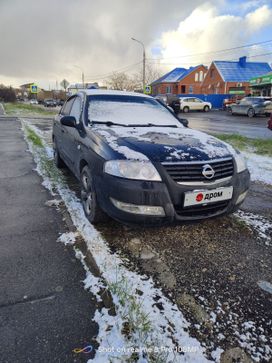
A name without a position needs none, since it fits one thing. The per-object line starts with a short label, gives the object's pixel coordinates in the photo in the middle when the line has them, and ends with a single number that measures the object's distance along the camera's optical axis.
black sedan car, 2.71
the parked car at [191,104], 32.22
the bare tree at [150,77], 68.50
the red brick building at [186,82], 55.44
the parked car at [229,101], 34.02
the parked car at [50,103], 55.66
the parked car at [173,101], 29.89
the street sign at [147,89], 29.23
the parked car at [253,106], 23.44
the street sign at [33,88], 30.24
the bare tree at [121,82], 66.82
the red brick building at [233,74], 44.31
